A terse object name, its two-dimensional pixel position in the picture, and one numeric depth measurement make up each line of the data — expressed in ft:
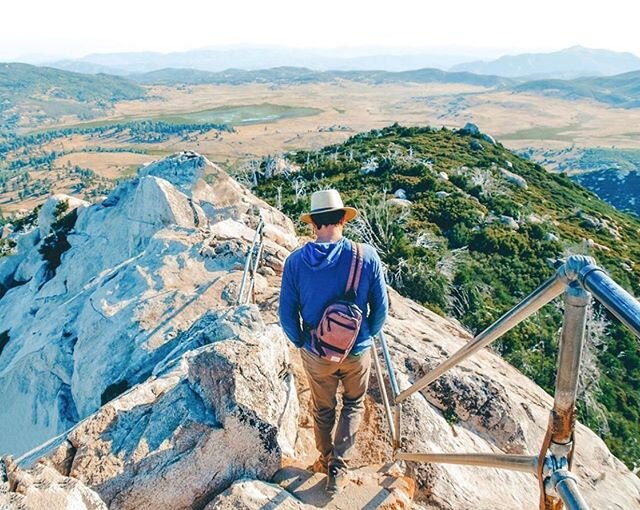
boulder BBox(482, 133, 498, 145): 183.80
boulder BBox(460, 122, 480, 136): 184.90
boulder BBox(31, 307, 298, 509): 15.02
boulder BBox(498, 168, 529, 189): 130.21
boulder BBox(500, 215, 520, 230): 90.22
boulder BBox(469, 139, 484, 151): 162.09
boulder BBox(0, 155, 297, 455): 27.61
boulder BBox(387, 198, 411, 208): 91.74
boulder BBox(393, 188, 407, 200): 100.01
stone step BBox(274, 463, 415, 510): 15.02
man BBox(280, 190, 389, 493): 14.56
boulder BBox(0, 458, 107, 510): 11.50
